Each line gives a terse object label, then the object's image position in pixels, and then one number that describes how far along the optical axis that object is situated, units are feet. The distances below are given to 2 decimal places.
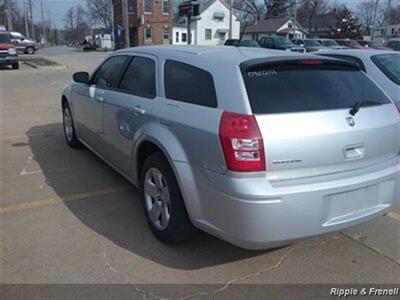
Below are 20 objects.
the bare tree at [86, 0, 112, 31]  260.83
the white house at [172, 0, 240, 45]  195.62
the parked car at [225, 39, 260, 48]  117.60
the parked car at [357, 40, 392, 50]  123.89
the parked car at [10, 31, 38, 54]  142.10
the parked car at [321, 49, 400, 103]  18.22
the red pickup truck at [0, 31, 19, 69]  75.61
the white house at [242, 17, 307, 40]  224.94
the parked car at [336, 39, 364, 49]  114.88
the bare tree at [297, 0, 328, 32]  291.79
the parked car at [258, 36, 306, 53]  112.47
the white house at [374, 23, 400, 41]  275.10
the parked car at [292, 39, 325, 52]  107.91
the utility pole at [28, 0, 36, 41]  254.74
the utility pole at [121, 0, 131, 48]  97.78
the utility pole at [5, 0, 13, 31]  139.13
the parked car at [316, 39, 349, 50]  112.26
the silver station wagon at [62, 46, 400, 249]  9.06
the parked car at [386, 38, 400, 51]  82.99
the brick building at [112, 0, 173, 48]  171.73
